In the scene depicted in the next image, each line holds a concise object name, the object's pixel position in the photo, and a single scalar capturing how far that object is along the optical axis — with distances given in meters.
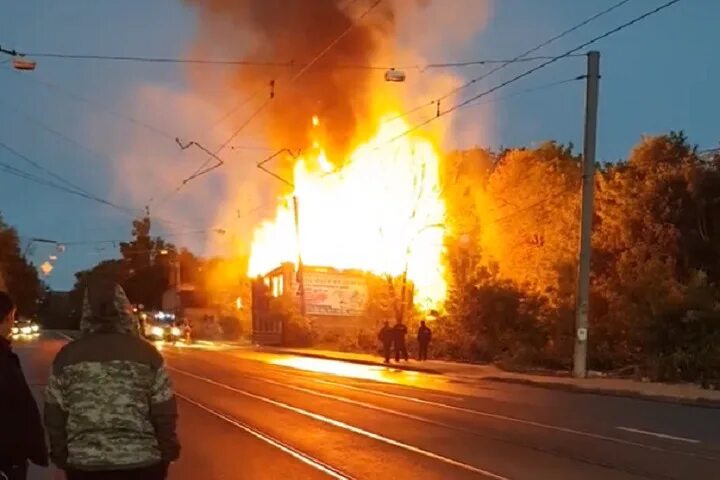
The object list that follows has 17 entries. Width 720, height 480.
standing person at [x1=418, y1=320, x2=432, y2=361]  35.97
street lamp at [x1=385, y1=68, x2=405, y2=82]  30.00
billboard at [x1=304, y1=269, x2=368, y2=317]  58.28
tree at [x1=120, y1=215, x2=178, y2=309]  110.00
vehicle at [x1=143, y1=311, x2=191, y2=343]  68.44
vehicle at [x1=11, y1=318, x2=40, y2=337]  72.97
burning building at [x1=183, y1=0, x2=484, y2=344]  43.12
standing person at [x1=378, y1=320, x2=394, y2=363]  36.19
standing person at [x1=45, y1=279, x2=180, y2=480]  4.35
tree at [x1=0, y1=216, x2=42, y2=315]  79.12
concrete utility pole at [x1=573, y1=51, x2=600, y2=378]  27.03
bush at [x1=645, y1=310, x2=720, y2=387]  24.95
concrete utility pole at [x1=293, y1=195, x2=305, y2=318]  51.12
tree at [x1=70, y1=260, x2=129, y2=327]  111.90
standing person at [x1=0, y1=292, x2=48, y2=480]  4.86
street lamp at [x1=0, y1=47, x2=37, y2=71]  22.55
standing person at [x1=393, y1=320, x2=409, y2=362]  36.09
